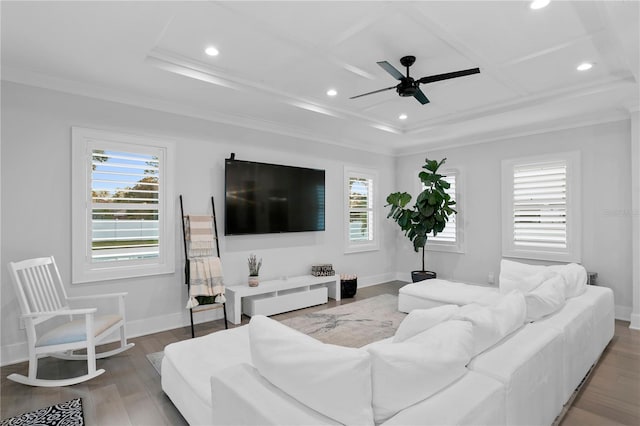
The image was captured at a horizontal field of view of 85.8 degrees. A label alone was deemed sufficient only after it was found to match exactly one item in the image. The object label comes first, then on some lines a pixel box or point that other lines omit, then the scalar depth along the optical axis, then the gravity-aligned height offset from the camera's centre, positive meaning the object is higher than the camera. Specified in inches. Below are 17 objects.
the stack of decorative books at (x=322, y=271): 205.9 -33.6
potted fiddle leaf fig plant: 219.0 +0.8
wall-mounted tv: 175.8 +9.3
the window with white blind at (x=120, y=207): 136.6 +3.8
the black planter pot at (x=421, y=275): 224.2 -40.0
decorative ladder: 154.0 -25.7
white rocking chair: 105.6 -36.0
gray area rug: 142.9 -51.5
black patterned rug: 87.0 -52.3
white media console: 167.5 -43.2
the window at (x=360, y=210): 236.4 +3.2
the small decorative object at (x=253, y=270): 174.4 -28.7
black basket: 211.9 -45.3
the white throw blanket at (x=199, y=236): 158.4 -9.5
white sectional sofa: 50.3 -28.4
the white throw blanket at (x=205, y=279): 151.2 -28.7
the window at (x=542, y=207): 185.0 +3.6
